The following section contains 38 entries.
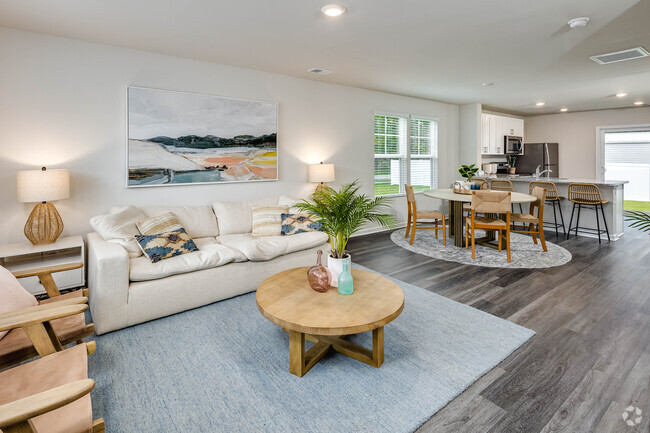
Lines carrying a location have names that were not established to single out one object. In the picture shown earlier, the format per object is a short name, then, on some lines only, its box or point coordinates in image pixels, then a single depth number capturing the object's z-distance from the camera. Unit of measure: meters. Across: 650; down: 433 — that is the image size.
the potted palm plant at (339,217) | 2.45
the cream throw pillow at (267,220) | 4.01
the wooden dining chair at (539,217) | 4.77
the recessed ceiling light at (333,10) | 2.72
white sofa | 2.66
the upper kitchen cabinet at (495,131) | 7.55
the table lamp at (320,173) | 5.01
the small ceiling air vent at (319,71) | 4.52
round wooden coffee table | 1.98
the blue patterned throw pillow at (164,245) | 3.02
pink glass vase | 2.38
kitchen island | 5.54
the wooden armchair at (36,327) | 1.64
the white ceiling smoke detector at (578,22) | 2.97
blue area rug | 1.78
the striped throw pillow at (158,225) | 3.28
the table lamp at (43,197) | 2.95
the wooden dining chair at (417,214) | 5.32
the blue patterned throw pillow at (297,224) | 4.00
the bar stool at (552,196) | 5.97
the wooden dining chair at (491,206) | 4.33
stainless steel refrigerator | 8.59
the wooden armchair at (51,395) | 1.07
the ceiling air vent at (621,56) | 3.83
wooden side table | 2.99
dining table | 4.80
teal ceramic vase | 2.36
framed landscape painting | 3.76
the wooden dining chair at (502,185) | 6.22
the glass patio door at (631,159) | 8.17
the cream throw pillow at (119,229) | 3.12
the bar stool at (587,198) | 5.39
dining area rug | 4.34
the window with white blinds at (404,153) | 6.28
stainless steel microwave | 8.12
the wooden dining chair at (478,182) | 5.72
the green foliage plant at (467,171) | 5.49
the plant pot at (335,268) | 2.46
